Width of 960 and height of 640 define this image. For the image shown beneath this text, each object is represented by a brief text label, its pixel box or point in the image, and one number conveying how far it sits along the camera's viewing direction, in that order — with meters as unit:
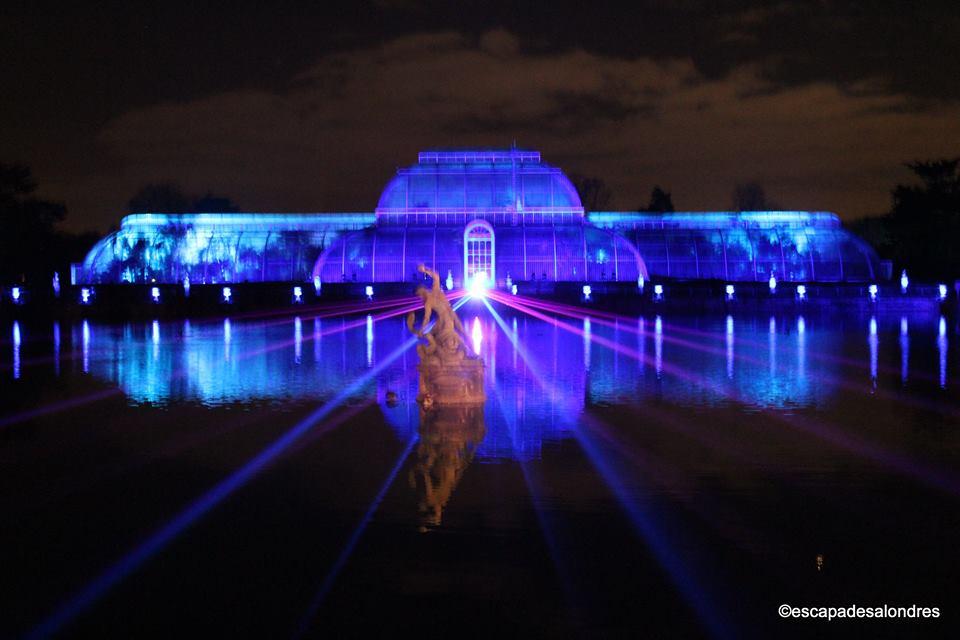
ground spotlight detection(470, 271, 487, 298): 69.19
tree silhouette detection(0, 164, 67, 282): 60.25
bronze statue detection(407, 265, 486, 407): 17.44
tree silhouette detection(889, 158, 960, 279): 70.88
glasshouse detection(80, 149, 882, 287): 69.31
